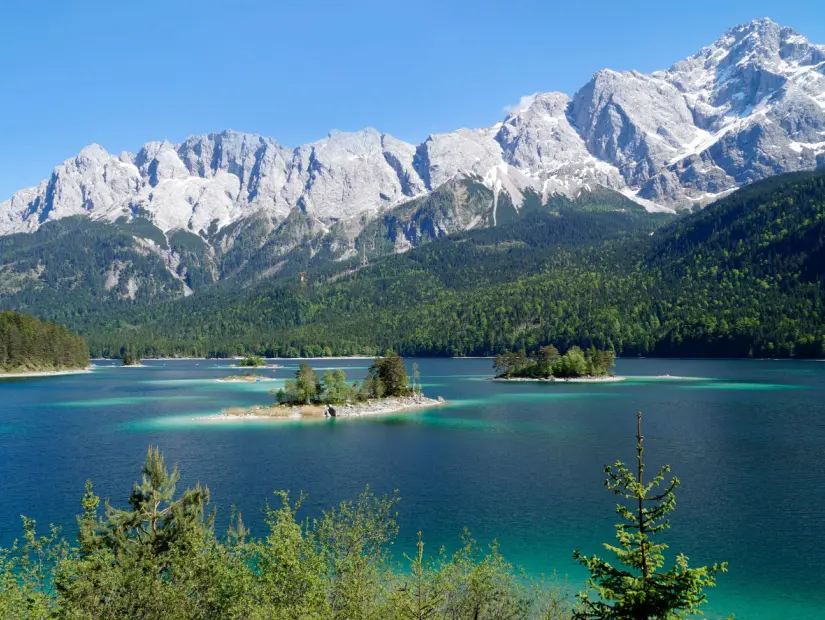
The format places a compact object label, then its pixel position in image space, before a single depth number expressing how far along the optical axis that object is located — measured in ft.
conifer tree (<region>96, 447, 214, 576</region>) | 92.32
